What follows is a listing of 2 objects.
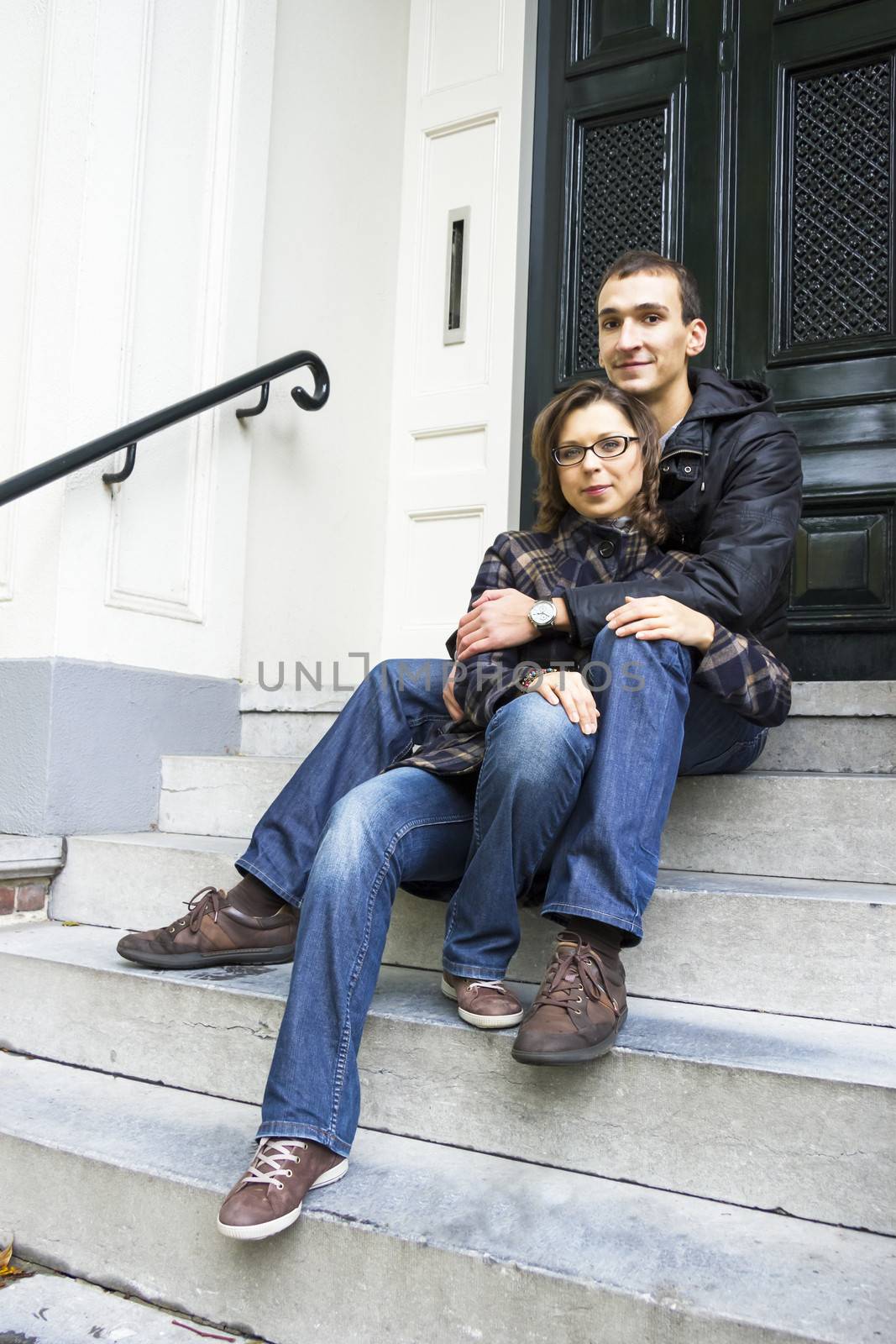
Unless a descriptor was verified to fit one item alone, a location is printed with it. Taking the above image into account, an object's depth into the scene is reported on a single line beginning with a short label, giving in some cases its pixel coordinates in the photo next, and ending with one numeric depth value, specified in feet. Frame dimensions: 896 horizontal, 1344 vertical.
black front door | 9.02
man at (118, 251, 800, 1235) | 4.63
